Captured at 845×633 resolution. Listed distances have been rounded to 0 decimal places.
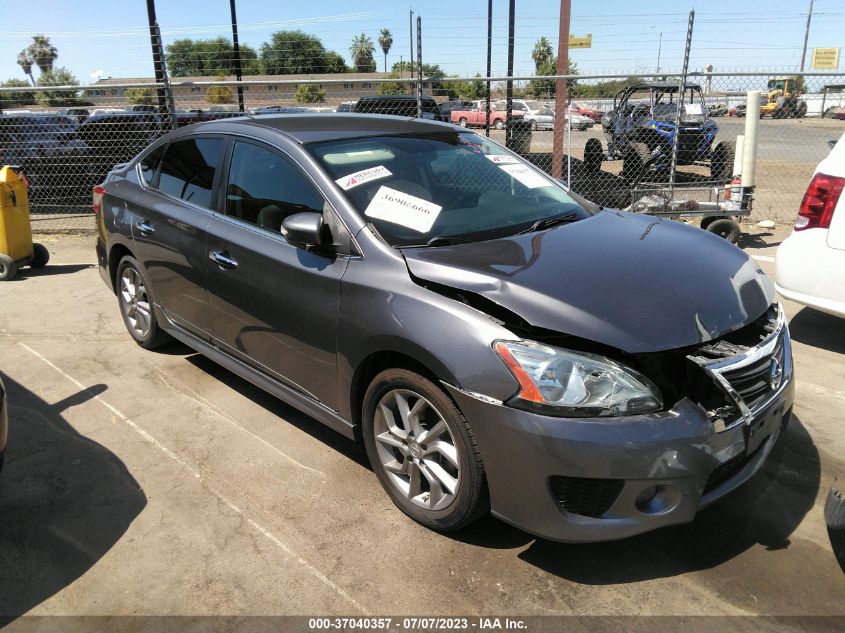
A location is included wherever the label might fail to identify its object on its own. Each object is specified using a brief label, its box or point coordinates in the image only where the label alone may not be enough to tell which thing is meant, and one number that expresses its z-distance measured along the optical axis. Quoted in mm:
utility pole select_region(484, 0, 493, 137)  23130
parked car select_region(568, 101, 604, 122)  15081
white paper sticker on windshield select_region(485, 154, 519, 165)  3876
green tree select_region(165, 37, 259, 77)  37684
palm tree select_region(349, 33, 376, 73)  73250
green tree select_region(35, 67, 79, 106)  38003
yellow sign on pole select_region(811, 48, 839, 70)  11328
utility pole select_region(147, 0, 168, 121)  9855
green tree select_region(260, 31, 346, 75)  46500
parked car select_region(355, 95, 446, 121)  12508
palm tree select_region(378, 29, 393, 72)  98206
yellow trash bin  6961
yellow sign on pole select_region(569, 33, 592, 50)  12031
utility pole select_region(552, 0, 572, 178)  10227
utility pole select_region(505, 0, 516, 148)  12028
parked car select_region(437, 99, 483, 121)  23656
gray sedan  2350
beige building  9102
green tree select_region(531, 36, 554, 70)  66156
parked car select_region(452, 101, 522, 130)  22797
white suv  4332
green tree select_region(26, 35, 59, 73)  67525
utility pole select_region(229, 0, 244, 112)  15461
